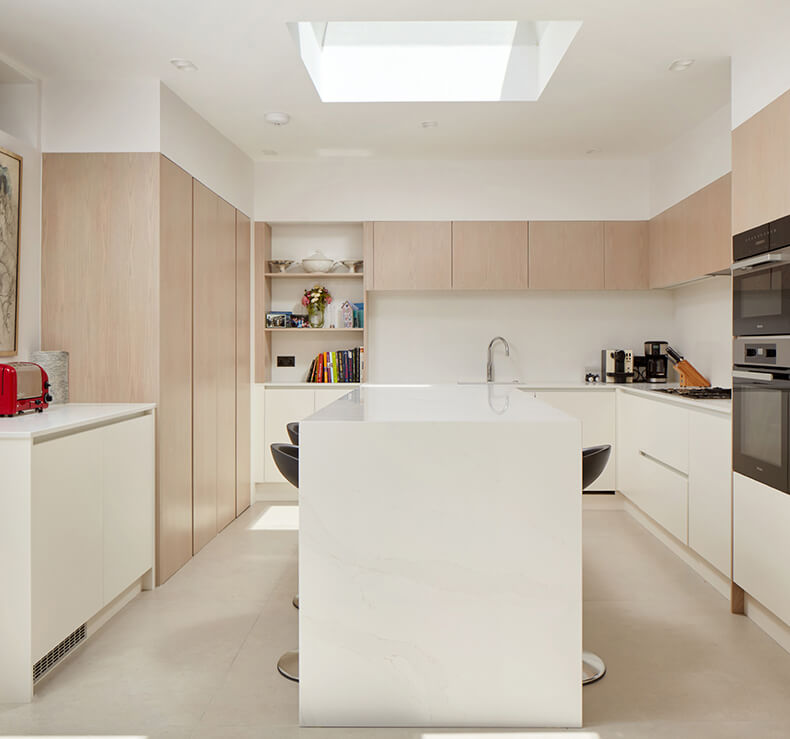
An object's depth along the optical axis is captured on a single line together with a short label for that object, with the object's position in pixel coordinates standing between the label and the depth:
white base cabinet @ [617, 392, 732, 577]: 3.05
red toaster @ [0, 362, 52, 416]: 2.52
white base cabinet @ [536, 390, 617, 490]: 4.76
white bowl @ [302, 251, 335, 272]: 5.05
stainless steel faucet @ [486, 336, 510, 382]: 5.17
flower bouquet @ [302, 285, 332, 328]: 5.08
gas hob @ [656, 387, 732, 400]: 3.56
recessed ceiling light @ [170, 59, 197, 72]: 3.09
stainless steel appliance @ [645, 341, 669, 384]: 5.02
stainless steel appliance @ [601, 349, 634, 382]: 5.00
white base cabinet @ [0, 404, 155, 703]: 2.15
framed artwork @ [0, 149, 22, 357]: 2.91
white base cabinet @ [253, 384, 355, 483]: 4.96
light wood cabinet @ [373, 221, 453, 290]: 4.96
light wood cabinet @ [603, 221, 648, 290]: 4.95
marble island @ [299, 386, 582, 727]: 1.94
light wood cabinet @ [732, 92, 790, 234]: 2.52
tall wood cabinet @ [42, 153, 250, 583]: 3.21
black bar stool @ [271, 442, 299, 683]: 2.33
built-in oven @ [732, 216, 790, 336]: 2.48
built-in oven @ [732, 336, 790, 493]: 2.46
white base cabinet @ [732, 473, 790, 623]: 2.46
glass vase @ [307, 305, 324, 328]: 5.10
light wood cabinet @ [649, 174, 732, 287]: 3.73
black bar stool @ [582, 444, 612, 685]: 2.28
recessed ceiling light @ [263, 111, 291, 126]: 3.91
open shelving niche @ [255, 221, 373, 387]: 5.29
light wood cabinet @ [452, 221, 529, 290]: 4.95
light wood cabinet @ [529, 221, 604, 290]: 4.95
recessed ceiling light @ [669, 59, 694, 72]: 3.15
